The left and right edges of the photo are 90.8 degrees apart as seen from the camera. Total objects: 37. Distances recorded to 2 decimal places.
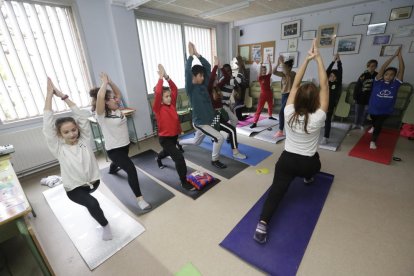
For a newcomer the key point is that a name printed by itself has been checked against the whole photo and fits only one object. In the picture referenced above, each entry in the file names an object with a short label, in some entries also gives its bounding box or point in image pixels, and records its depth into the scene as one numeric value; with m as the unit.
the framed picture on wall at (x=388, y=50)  4.04
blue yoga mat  3.26
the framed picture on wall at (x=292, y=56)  5.27
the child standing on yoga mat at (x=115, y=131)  2.10
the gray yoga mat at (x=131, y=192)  2.38
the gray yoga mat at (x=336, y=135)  3.54
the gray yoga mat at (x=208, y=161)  2.97
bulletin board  5.63
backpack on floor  2.58
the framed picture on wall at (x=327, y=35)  4.60
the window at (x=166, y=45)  4.39
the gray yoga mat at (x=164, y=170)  2.57
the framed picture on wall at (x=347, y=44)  4.41
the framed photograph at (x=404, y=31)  3.84
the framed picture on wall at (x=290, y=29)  5.04
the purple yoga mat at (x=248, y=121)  4.93
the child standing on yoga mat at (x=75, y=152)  1.63
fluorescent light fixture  4.12
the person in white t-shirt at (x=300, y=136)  1.71
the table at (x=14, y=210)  1.23
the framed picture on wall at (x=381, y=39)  4.07
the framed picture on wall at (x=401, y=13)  3.78
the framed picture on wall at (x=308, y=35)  4.87
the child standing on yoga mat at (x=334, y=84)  3.30
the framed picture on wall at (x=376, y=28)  4.08
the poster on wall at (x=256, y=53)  5.88
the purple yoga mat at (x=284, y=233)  1.61
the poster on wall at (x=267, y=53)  5.65
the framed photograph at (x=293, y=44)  5.18
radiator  2.96
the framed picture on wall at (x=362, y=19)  4.17
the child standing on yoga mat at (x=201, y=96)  2.55
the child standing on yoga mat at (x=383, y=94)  3.06
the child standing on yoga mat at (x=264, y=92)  4.43
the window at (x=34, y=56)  2.87
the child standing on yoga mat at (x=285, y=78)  3.65
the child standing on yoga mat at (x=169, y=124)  2.39
